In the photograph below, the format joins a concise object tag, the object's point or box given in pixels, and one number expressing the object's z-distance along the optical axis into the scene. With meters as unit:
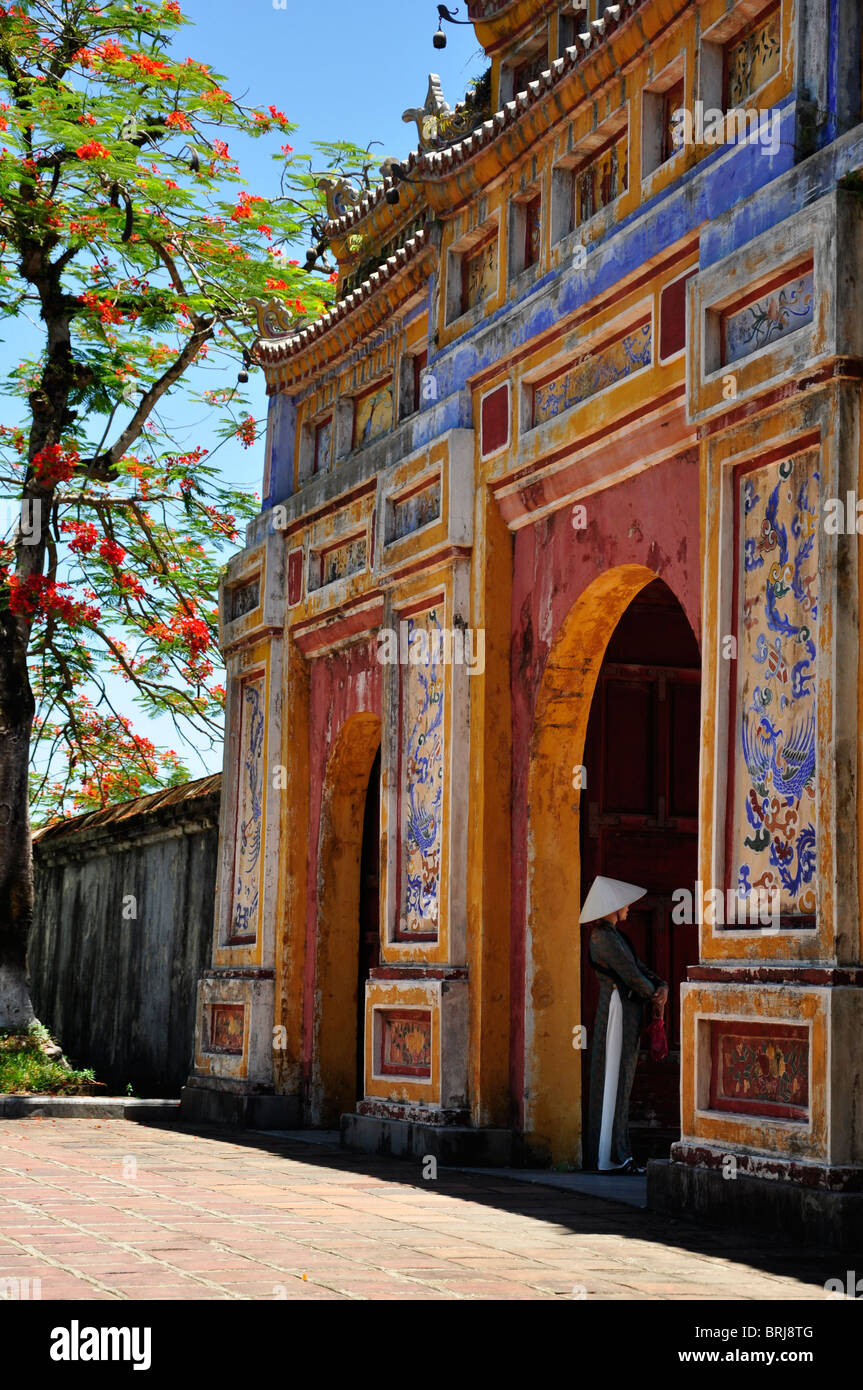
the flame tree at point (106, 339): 13.81
